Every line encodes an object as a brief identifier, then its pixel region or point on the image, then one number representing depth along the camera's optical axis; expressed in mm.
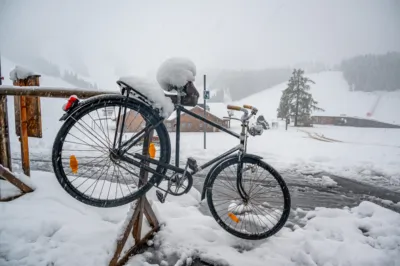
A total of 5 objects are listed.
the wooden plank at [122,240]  1958
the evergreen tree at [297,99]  38344
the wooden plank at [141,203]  2207
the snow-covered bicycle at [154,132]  1963
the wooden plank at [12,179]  2750
